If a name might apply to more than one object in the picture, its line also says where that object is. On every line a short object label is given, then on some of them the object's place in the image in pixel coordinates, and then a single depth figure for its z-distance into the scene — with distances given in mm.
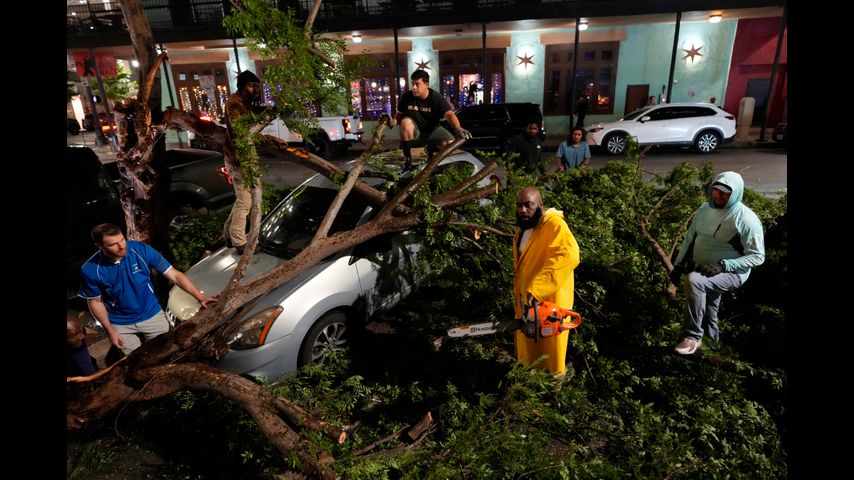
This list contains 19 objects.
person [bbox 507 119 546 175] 7168
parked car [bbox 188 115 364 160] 15055
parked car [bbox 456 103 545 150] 13680
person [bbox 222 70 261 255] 4707
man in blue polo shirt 3428
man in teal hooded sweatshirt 3301
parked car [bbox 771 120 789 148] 15249
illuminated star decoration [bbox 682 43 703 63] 17172
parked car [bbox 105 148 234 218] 8125
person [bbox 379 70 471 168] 6156
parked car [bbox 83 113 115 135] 26166
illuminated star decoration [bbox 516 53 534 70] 18406
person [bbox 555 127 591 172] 7062
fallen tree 2854
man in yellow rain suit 3096
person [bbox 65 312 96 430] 3285
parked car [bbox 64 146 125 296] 5629
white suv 13570
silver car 3578
